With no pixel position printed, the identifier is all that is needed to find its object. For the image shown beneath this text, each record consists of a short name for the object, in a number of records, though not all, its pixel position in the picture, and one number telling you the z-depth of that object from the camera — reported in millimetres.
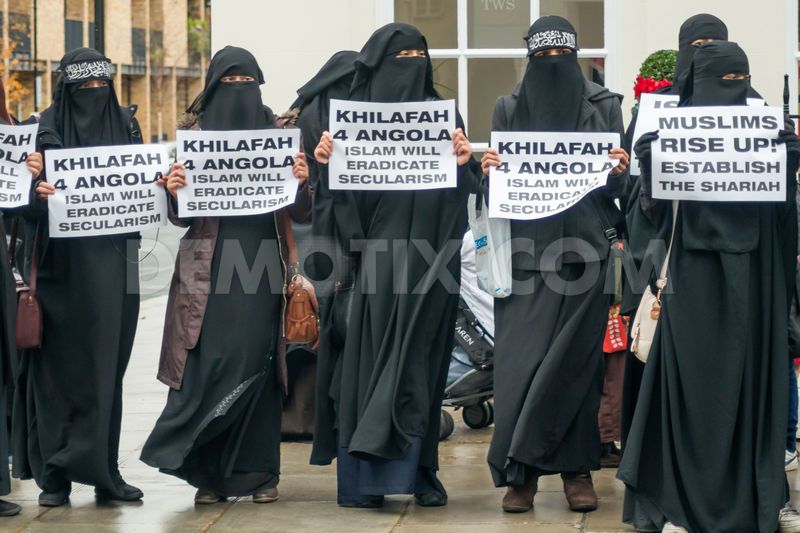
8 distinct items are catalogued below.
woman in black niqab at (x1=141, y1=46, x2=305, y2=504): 13719
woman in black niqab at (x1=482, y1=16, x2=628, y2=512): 13180
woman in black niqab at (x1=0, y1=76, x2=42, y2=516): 13586
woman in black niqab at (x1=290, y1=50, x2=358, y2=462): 14047
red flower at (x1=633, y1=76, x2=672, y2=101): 16344
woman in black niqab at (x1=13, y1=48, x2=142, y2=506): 14023
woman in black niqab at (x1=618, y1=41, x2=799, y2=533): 12109
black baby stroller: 16672
